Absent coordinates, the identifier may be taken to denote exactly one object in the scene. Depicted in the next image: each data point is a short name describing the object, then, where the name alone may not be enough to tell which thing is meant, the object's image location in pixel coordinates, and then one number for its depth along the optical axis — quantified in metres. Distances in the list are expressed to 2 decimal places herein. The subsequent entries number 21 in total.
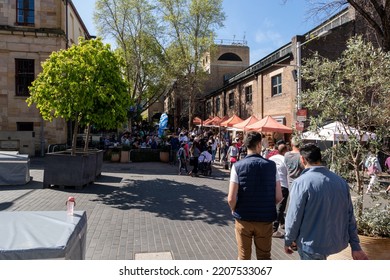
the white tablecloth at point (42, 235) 2.71
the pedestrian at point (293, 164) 6.24
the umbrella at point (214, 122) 27.62
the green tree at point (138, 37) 29.67
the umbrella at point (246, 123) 17.51
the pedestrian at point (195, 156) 13.88
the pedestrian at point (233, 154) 13.45
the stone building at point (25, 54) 20.28
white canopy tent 4.77
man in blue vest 3.55
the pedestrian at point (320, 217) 3.05
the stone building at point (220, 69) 44.31
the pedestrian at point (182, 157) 14.27
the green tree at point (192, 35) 28.84
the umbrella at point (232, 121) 21.97
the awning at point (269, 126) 14.93
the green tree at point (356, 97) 4.62
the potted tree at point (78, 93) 9.90
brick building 18.19
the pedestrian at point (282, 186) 6.19
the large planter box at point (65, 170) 10.16
